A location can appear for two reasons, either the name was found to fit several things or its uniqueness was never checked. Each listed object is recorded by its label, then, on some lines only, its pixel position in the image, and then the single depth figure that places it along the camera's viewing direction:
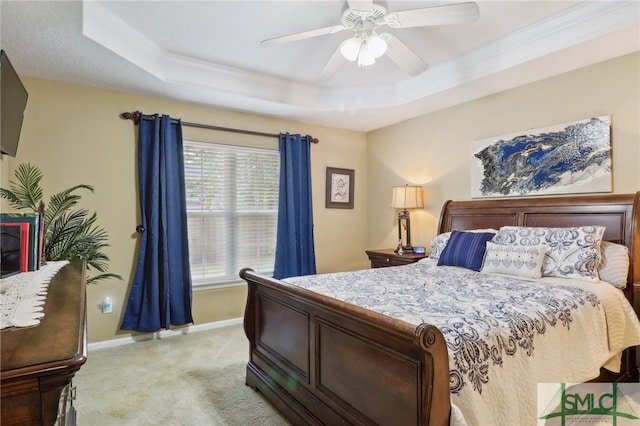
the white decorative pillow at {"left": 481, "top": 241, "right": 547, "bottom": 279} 2.50
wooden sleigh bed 1.29
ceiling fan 1.95
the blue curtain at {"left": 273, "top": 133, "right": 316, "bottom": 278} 4.23
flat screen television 2.03
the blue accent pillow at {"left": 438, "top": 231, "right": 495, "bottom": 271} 2.90
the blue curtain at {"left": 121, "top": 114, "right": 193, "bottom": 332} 3.38
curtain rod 3.41
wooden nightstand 3.75
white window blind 3.80
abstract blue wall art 2.77
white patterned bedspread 1.38
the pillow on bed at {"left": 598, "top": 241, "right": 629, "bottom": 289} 2.39
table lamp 4.07
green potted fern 2.22
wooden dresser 0.70
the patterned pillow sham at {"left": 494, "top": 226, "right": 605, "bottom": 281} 2.39
